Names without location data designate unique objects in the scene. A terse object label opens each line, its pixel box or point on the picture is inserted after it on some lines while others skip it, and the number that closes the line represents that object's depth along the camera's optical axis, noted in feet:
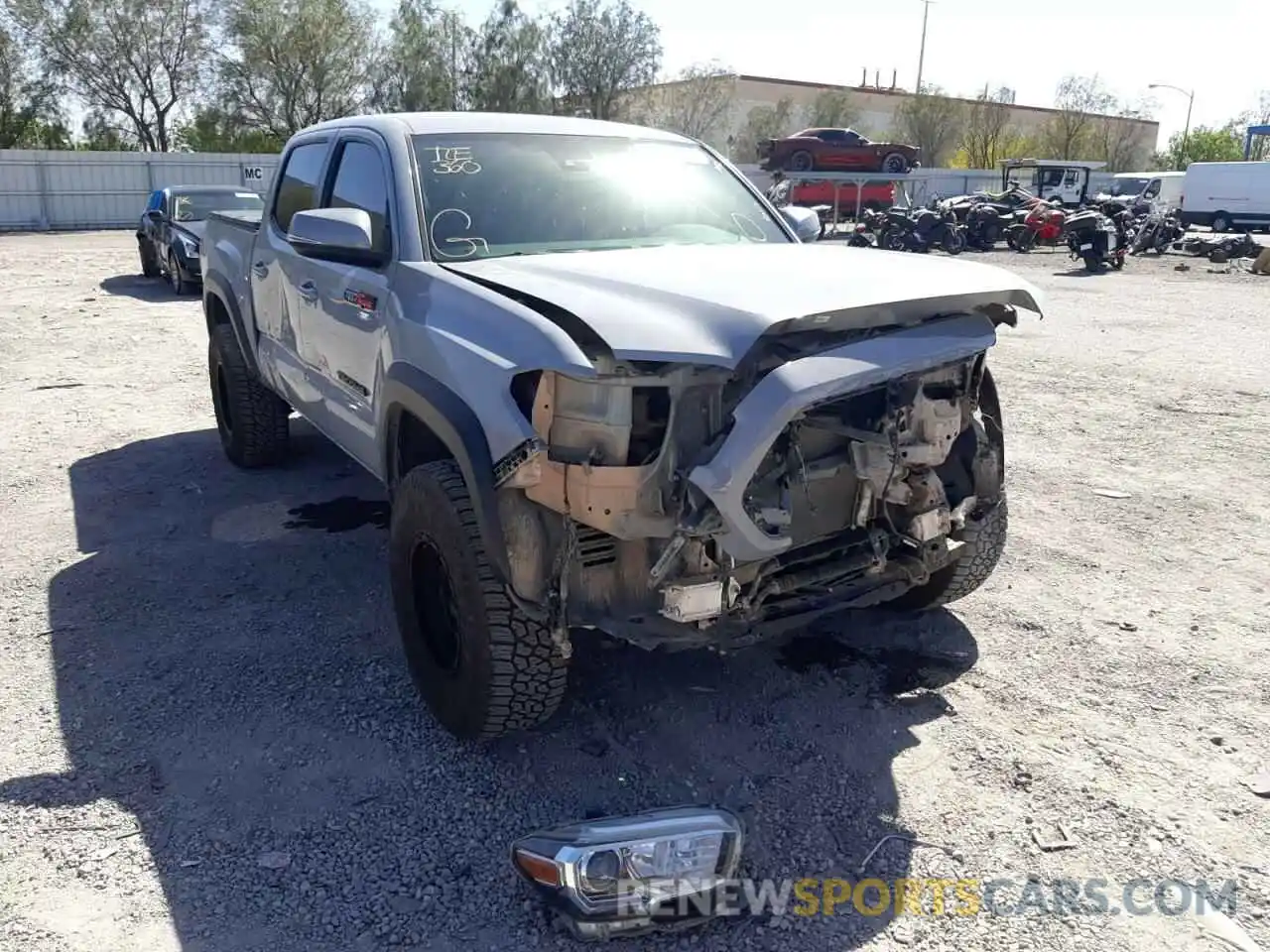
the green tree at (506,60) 149.18
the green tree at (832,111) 192.34
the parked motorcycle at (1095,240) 64.28
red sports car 101.65
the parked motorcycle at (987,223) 79.84
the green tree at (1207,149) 214.07
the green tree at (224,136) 141.18
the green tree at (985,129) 188.65
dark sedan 45.21
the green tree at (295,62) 134.62
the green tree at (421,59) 143.84
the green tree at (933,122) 186.39
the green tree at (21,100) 129.70
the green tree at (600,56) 149.69
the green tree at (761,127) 183.21
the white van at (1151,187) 112.98
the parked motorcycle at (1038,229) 78.38
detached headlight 7.63
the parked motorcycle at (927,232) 77.15
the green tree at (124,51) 128.47
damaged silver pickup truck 8.47
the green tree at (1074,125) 190.08
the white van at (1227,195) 110.32
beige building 169.07
